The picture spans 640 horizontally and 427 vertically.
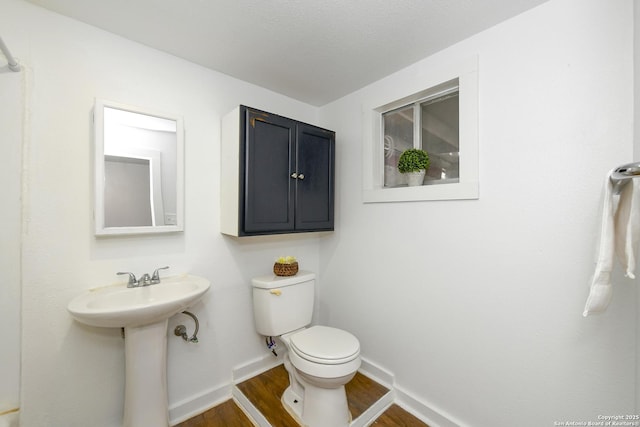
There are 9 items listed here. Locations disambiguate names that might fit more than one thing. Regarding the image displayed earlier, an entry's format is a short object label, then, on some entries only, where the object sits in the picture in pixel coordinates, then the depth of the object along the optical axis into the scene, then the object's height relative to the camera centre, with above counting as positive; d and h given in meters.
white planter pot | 1.67 +0.23
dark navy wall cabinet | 1.58 +0.26
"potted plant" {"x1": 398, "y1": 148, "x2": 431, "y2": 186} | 1.65 +0.31
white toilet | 1.38 -0.77
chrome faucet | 1.39 -0.36
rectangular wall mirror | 1.33 +0.24
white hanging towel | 0.83 -0.08
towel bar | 0.75 +0.11
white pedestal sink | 1.21 -0.65
